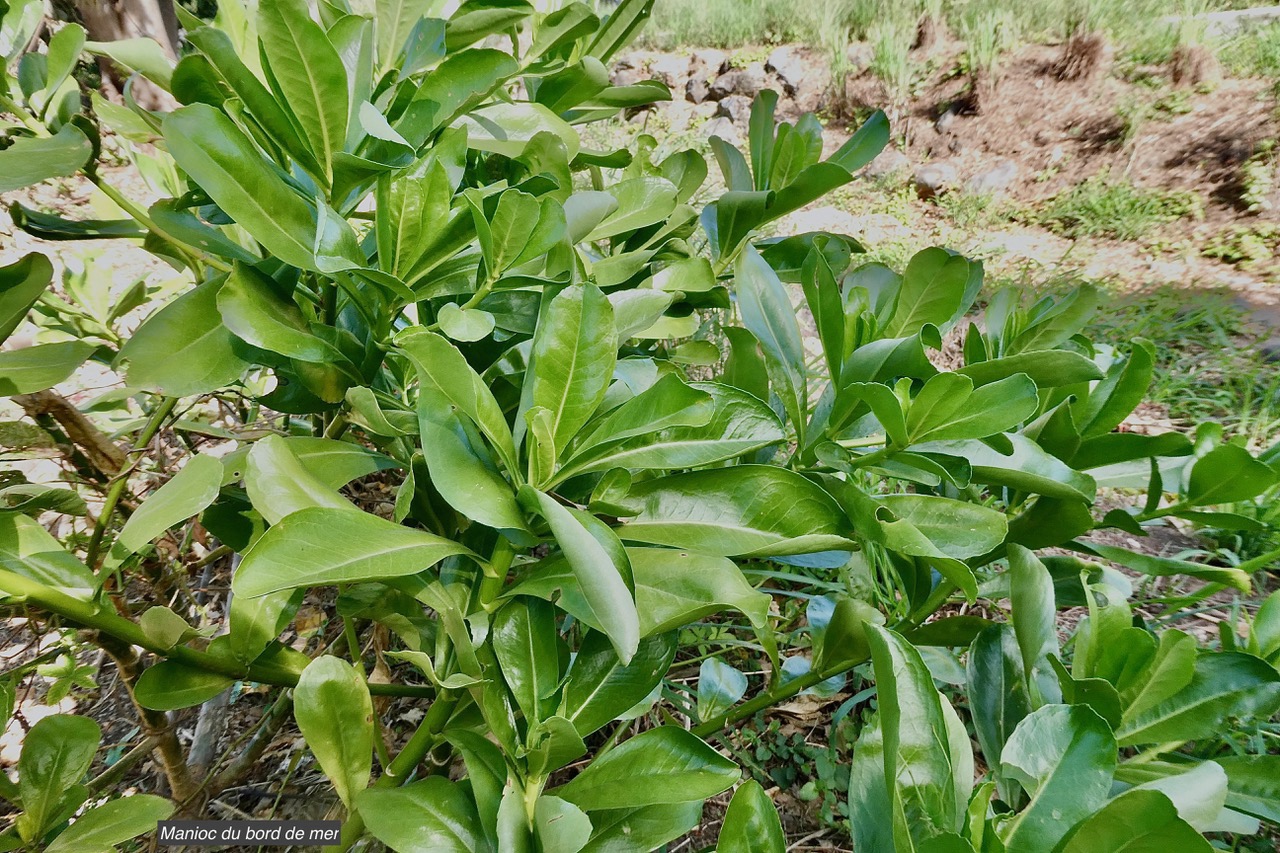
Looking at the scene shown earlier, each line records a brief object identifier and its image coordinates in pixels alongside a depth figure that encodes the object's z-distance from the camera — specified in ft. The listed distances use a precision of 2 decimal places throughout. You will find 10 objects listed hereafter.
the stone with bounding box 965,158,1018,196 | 14.19
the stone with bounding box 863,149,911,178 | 15.49
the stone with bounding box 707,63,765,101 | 21.02
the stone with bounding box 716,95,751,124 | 19.27
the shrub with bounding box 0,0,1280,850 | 1.47
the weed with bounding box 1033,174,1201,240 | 11.98
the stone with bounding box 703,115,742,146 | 17.47
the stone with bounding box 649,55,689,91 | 22.95
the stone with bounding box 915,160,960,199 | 14.51
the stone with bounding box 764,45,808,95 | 20.38
